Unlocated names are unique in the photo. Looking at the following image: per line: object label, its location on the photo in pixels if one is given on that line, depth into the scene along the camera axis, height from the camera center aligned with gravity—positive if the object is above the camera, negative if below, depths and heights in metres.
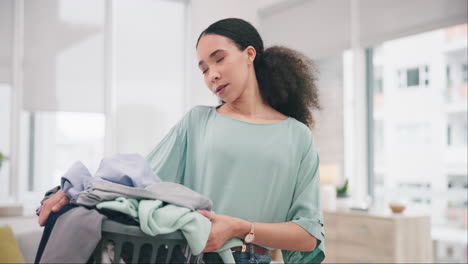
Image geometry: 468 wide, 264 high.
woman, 1.17 -0.04
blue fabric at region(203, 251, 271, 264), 1.11 -0.26
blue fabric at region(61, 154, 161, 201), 0.89 -0.06
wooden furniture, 3.47 -0.68
